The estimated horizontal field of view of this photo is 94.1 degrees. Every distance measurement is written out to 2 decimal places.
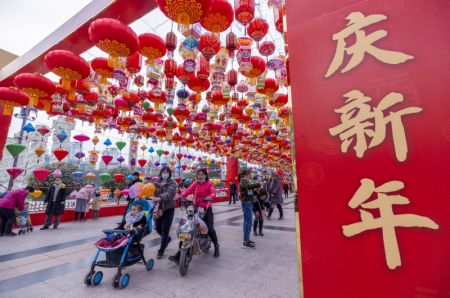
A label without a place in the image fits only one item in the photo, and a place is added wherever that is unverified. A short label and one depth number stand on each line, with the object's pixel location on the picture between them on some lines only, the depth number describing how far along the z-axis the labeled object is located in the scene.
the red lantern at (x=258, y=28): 3.55
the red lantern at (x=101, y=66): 4.12
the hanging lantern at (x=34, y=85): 4.11
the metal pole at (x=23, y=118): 10.47
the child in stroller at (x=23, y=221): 5.66
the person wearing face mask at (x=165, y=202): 3.78
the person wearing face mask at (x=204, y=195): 3.82
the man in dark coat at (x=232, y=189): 14.09
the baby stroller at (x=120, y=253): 2.72
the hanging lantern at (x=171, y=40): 3.95
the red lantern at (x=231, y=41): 3.97
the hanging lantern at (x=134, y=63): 4.45
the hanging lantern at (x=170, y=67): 4.58
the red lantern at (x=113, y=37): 2.96
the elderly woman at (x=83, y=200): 7.63
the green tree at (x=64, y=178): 19.72
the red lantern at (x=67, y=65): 3.61
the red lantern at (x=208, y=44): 3.82
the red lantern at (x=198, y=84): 4.73
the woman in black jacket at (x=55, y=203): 6.36
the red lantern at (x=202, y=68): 4.47
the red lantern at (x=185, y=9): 2.40
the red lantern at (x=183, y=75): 4.59
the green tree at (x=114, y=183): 24.40
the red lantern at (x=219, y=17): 2.92
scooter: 3.09
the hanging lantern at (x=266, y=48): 4.12
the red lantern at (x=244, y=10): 3.13
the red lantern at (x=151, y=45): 3.56
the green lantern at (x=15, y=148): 7.24
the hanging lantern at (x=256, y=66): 4.42
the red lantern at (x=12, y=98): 4.80
